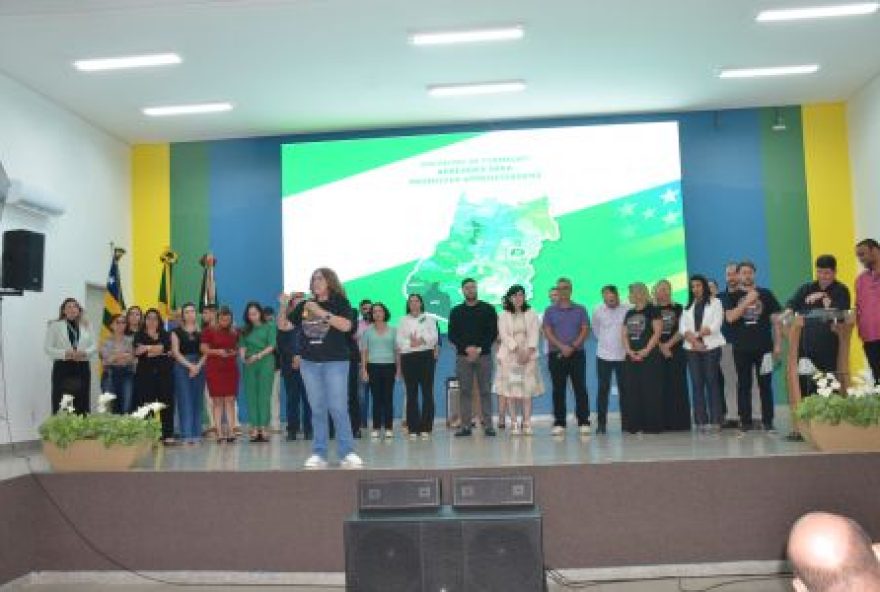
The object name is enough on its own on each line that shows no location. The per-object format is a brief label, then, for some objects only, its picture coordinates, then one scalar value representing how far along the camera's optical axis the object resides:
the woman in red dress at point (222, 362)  6.88
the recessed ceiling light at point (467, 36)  6.93
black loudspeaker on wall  5.66
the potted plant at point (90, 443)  4.40
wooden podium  5.12
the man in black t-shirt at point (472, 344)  6.62
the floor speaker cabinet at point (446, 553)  2.92
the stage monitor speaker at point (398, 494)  3.18
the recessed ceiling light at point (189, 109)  8.58
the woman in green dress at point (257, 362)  7.02
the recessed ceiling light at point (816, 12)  6.68
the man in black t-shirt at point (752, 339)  6.17
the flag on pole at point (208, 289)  9.22
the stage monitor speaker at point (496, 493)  3.16
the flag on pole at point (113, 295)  8.72
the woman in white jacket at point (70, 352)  6.85
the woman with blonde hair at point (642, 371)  6.54
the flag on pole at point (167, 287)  9.23
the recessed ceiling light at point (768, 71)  8.08
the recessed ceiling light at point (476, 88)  8.24
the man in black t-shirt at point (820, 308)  5.21
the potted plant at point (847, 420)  4.20
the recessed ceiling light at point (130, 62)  7.20
